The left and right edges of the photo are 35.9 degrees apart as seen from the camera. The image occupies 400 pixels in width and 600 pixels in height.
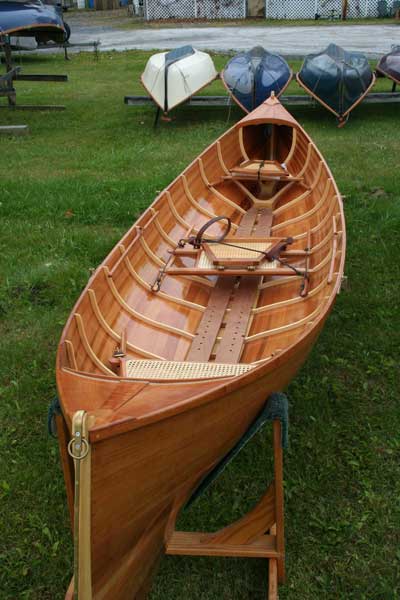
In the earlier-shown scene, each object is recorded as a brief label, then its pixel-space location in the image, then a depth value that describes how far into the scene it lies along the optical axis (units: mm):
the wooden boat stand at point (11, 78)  11398
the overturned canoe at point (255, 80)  10617
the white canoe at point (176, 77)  10789
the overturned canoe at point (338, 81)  10570
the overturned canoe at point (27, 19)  10859
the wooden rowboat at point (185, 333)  2254
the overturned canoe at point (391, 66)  11172
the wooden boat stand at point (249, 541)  2943
